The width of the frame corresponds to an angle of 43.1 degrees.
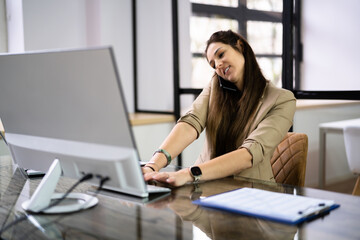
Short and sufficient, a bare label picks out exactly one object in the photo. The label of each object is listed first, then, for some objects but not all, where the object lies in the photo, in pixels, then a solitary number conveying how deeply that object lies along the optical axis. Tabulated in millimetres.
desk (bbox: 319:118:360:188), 2600
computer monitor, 978
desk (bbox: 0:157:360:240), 957
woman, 1697
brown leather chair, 1773
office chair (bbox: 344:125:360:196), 2484
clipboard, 1044
